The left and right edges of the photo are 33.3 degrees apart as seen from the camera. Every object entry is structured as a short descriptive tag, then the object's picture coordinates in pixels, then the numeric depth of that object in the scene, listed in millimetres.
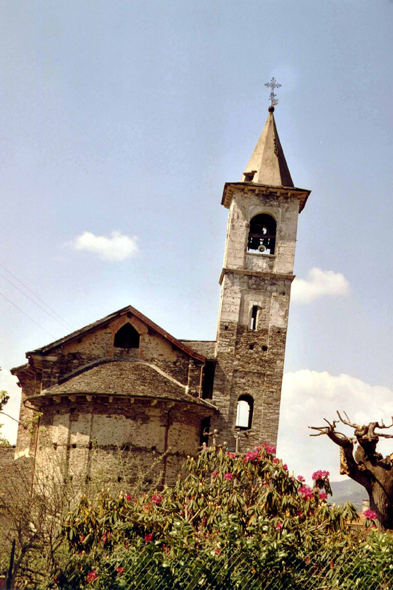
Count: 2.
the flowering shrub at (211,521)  9820
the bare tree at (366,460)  12648
